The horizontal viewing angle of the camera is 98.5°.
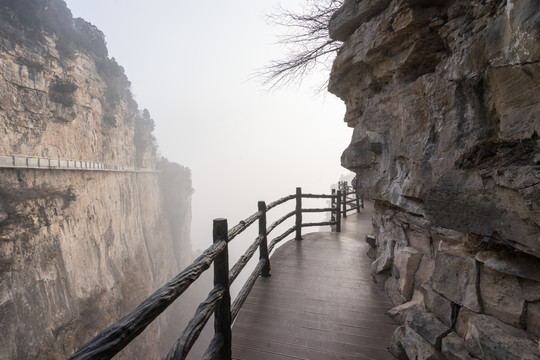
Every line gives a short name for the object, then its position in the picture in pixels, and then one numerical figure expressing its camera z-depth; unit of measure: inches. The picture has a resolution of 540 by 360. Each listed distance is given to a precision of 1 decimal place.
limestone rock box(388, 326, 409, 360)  78.6
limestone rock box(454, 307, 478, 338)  58.8
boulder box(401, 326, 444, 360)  64.1
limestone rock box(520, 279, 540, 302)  47.3
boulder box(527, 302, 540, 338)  46.7
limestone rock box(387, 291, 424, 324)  87.0
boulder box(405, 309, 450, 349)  63.3
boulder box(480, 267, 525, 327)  50.1
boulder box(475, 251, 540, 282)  47.5
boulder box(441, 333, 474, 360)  55.8
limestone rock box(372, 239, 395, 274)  119.3
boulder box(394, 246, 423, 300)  95.7
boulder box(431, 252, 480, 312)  58.7
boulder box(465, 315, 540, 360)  45.4
